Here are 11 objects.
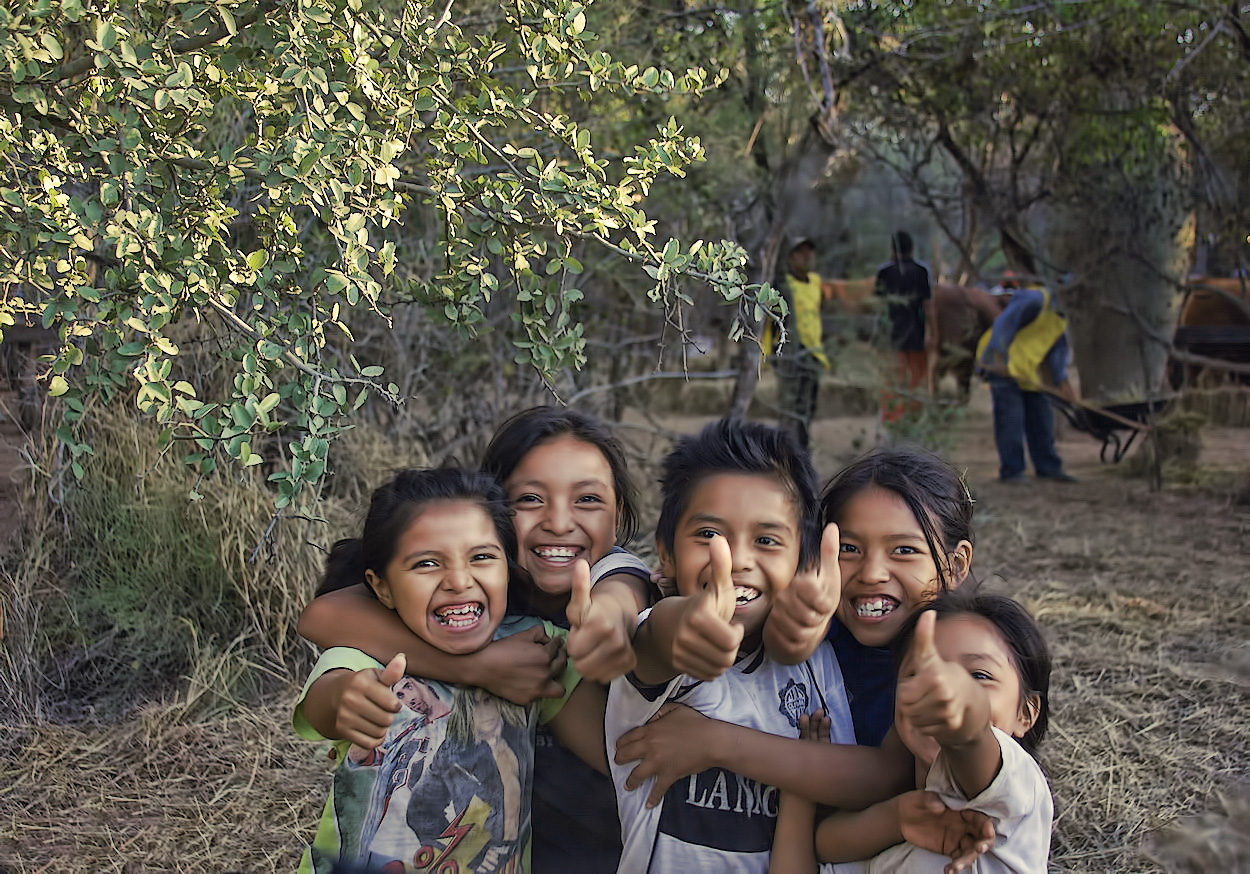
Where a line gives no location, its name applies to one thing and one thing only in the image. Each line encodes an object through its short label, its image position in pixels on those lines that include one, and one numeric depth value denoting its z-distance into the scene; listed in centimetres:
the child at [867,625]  165
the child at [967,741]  137
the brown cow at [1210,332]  930
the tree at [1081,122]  625
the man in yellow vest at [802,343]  685
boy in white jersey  167
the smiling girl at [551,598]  182
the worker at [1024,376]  757
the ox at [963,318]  956
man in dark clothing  877
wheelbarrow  749
